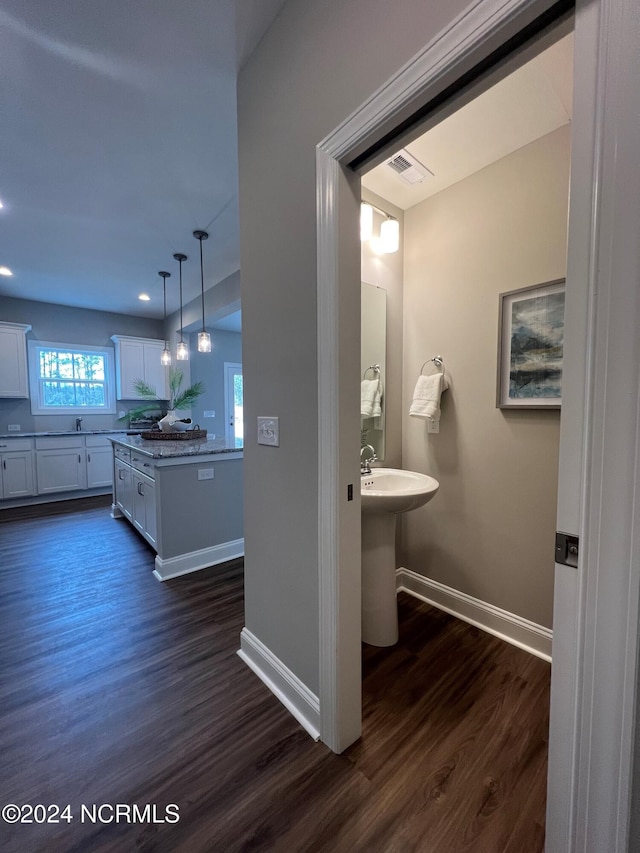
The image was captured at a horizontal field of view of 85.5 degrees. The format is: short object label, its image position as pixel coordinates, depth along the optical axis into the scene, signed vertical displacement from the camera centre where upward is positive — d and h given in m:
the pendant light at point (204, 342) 3.35 +0.63
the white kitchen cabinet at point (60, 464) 4.72 -0.79
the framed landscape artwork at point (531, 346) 1.68 +0.31
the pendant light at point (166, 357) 3.77 +0.55
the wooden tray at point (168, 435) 3.42 -0.27
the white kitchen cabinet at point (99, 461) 5.11 -0.80
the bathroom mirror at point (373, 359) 2.18 +0.31
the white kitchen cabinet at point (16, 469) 4.44 -0.81
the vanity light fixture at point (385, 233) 2.03 +1.04
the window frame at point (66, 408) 5.04 +0.42
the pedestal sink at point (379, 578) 1.82 -0.90
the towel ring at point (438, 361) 2.13 +0.29
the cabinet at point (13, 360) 4.64 +0.65
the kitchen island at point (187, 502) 2.62 -0.76
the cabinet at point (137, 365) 5.51 +0.69
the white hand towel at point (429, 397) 2.05 +0.06
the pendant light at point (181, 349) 3.64 +0.62
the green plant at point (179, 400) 3.63 +0.12
